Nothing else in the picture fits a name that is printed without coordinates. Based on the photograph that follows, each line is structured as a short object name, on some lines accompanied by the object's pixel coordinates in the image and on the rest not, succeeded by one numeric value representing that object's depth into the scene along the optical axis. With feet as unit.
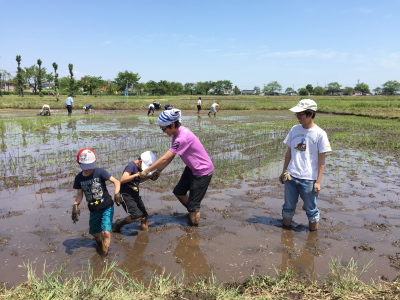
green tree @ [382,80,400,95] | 355.27
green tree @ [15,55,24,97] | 167.32
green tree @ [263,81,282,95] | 398.83
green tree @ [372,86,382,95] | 394.11
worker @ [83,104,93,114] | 80.55
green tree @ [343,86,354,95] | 353.31
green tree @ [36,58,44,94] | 224.57
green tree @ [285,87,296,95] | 412.59
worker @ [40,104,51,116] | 70.08
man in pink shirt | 12.67
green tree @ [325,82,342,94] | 354.74
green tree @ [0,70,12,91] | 217.77
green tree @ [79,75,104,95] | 234.17
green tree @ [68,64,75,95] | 201.38
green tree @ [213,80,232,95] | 354.13
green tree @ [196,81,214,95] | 320.68
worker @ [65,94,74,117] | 69.44
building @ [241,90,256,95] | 462.15
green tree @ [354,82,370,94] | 377.50
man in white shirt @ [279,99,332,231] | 12.47
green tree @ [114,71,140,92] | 255.29
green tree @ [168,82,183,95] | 266.57
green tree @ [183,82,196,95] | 314.18
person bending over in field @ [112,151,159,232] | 12.96
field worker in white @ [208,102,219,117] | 78.87
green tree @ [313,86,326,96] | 350.43
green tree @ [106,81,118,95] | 244.63
